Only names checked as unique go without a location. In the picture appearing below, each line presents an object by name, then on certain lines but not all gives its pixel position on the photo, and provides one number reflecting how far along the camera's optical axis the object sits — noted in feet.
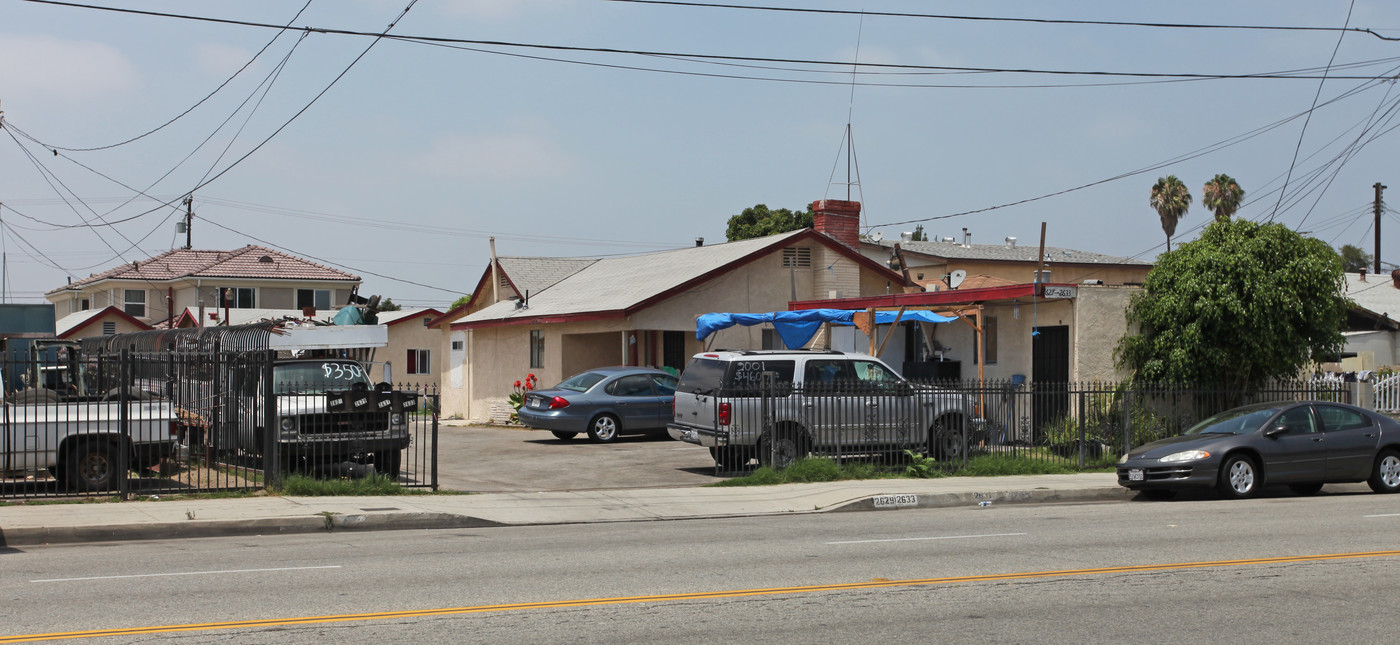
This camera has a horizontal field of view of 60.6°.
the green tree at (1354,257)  322.55
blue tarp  81.10
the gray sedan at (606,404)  78.64
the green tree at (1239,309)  67.77
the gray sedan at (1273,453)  53.57
